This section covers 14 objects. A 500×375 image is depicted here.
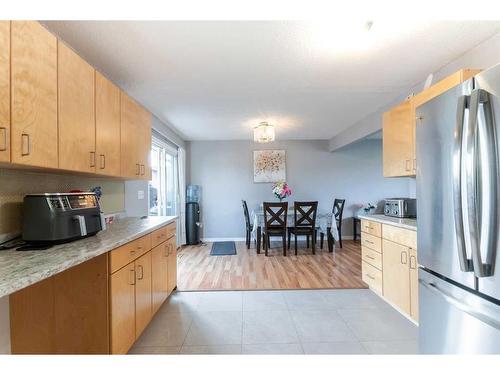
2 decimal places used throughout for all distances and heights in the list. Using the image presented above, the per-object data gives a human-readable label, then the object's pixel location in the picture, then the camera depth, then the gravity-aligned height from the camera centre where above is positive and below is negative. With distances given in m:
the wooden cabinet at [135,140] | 2.23 +0.51
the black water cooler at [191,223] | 5.33 -0.69
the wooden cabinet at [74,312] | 1.40 -0.69
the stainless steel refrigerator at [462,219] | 1.02 -0.14
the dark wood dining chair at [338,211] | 4.94 -0.45
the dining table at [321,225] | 4.59 -0.65
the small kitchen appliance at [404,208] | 2.69 -0.21
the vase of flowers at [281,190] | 4.83 +0.00
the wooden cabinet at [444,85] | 1.73 +0.79
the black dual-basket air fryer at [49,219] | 1.36 -0.15
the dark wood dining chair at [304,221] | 4.42 -0.57
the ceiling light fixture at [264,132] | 3.93 +0.92
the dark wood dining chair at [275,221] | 4.32 -0.55
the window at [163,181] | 4.23 +0.19
